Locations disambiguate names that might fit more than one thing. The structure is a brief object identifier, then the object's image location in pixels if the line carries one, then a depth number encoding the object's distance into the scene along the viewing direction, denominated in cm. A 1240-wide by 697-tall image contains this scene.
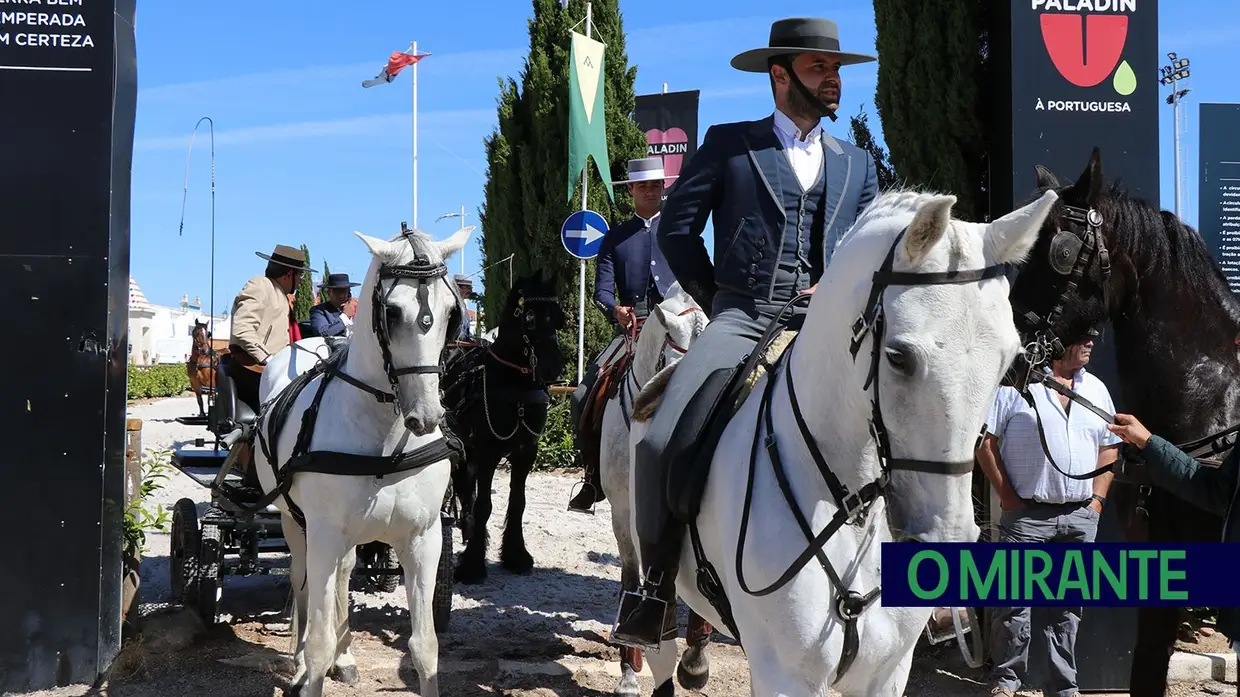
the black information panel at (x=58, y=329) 586
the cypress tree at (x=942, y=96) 771
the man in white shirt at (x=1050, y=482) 563
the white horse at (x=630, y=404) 588
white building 6138
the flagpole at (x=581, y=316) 1344
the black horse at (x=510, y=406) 897
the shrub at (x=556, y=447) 1556
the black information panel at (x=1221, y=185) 882
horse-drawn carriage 689
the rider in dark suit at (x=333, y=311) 945
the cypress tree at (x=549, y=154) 1658
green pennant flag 1259
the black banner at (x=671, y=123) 1466
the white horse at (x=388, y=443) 508
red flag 2538
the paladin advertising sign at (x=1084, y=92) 618
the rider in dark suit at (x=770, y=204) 374
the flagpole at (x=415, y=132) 2352
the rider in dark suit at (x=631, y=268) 747
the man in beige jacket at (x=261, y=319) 756
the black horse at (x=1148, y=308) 462
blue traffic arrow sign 1183
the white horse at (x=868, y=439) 252
